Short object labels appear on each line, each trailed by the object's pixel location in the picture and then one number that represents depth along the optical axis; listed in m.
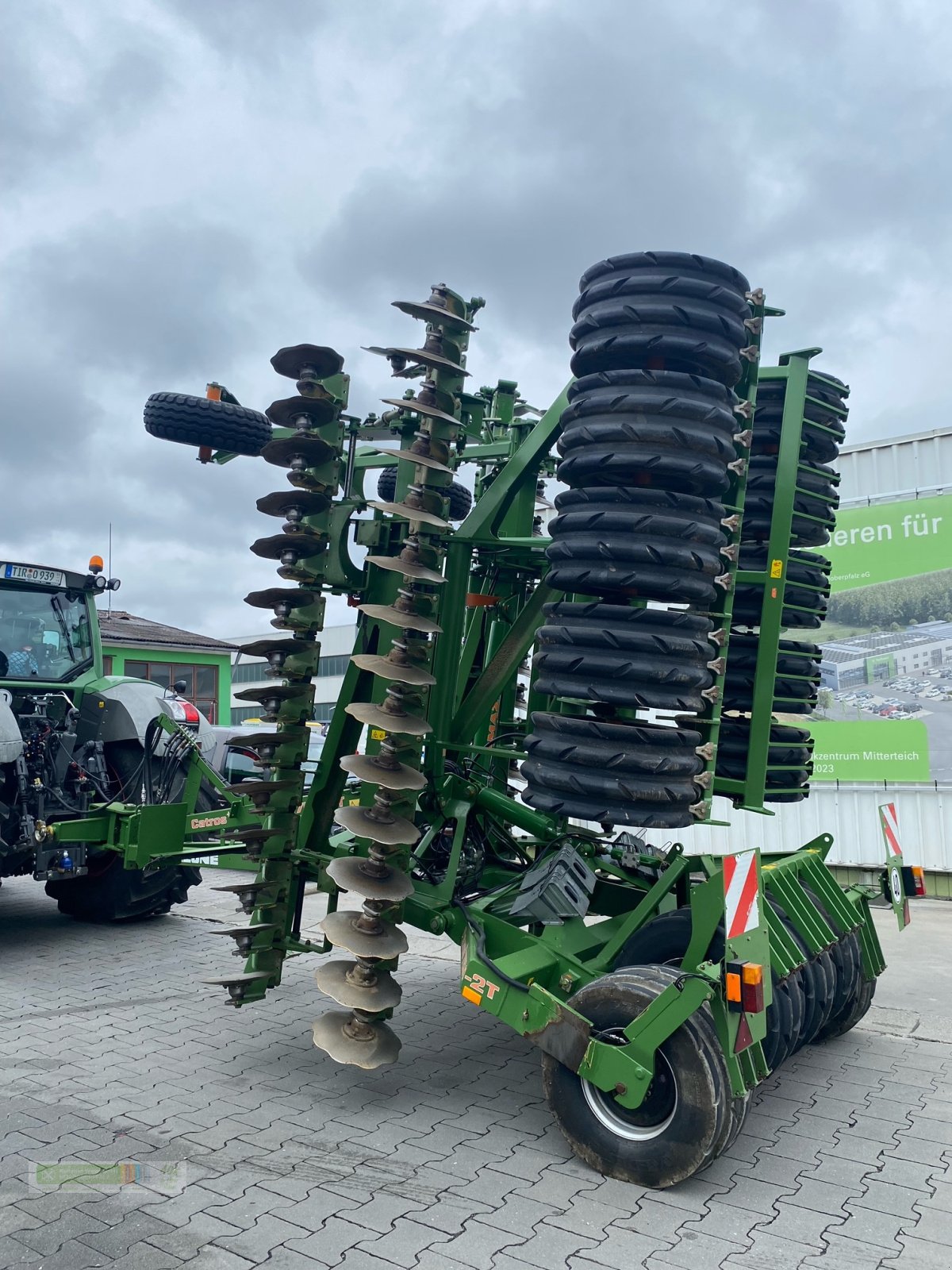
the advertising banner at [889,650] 10.42
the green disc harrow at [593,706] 4.08
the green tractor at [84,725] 8.09
